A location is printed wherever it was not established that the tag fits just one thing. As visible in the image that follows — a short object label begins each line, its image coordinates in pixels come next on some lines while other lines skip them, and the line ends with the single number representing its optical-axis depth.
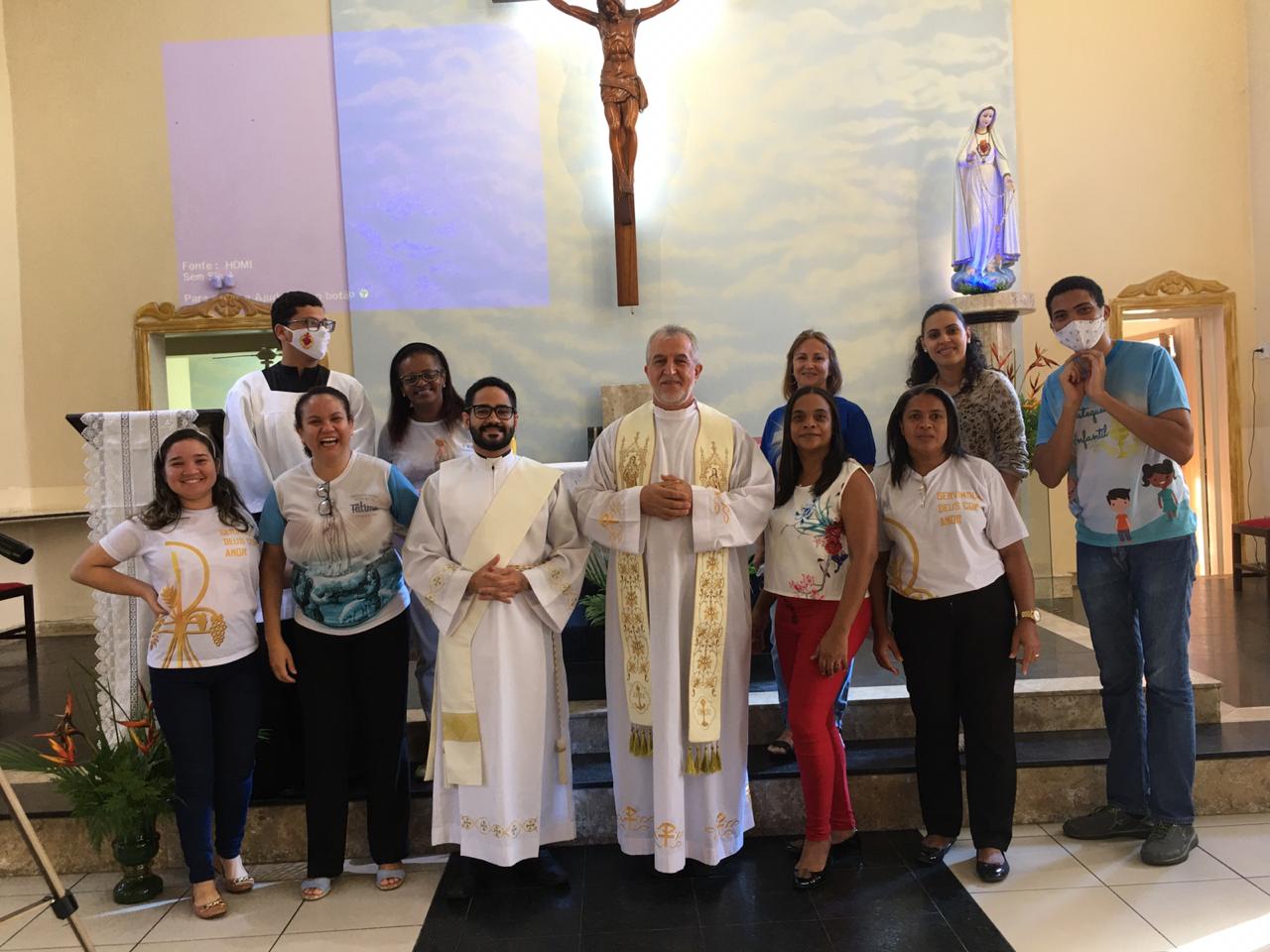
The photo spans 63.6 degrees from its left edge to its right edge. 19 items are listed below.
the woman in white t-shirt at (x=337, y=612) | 2.82
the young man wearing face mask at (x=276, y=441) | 3.26
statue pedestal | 5.95
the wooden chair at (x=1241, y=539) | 6.06
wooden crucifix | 6.20
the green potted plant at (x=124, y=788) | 2.94
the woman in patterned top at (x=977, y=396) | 3.03
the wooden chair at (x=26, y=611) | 5.88
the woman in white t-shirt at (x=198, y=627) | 2.78
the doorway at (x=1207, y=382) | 6.59
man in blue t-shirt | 2.81
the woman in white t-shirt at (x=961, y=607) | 2.76
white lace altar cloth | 3.21
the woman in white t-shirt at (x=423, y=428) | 3.23
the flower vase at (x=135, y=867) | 2.96
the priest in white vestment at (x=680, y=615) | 2.79
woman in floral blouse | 2.74
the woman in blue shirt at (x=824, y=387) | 3.11
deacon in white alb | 2.80
